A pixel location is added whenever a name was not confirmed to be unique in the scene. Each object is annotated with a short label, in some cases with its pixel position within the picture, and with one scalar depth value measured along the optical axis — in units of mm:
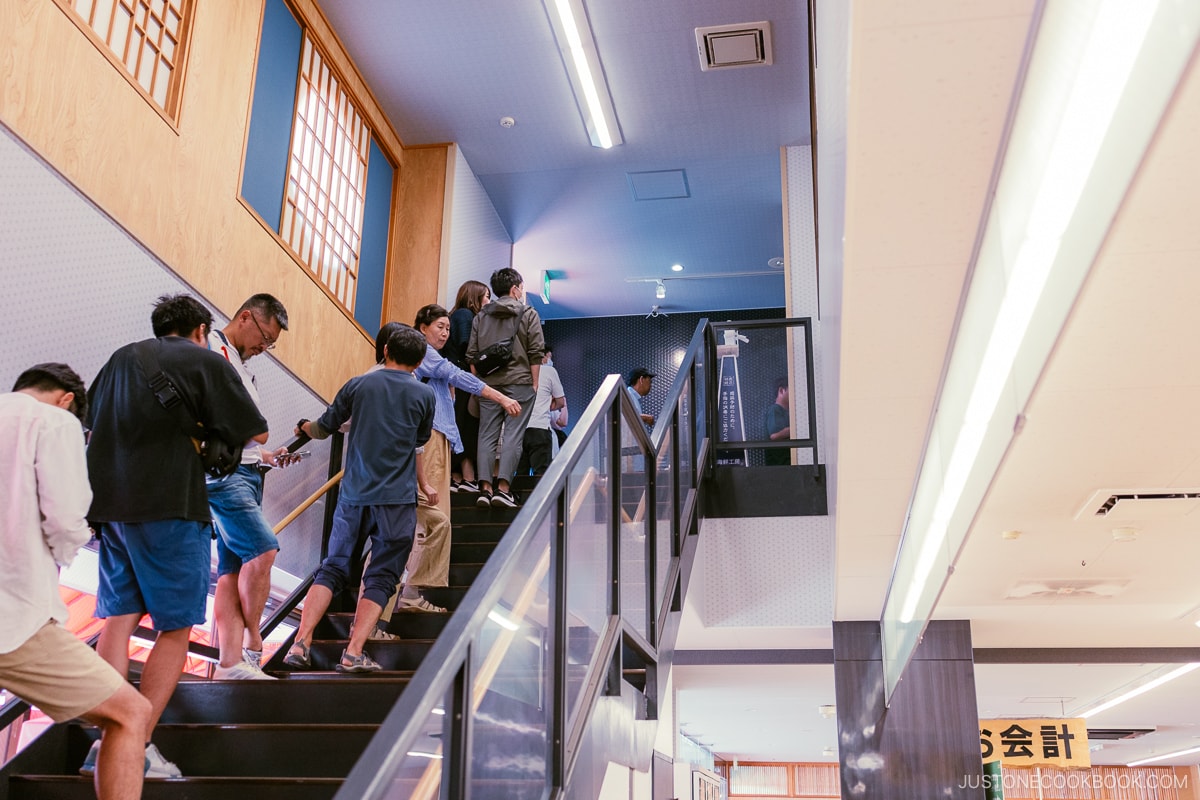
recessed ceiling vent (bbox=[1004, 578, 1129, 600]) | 6051
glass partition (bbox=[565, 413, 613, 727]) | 3088
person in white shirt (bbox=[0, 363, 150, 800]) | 2346
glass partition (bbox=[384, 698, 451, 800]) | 1743
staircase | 2814
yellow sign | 10797
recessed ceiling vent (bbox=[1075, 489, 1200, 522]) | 4309
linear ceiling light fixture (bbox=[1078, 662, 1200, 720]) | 8727
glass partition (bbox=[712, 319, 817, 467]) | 6664
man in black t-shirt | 2920
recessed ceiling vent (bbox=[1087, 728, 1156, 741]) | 14391
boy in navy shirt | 3832
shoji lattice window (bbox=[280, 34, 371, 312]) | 6148
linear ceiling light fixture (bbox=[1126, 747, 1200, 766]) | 16038
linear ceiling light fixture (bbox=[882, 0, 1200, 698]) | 1893
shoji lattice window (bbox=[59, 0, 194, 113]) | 4363
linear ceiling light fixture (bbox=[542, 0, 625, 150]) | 6180
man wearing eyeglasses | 3639
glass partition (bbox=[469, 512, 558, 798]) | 2215
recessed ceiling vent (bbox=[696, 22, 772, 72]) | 6586
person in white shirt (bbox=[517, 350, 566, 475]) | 5875
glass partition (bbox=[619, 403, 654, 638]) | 3902
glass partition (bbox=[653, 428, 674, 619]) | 4508
